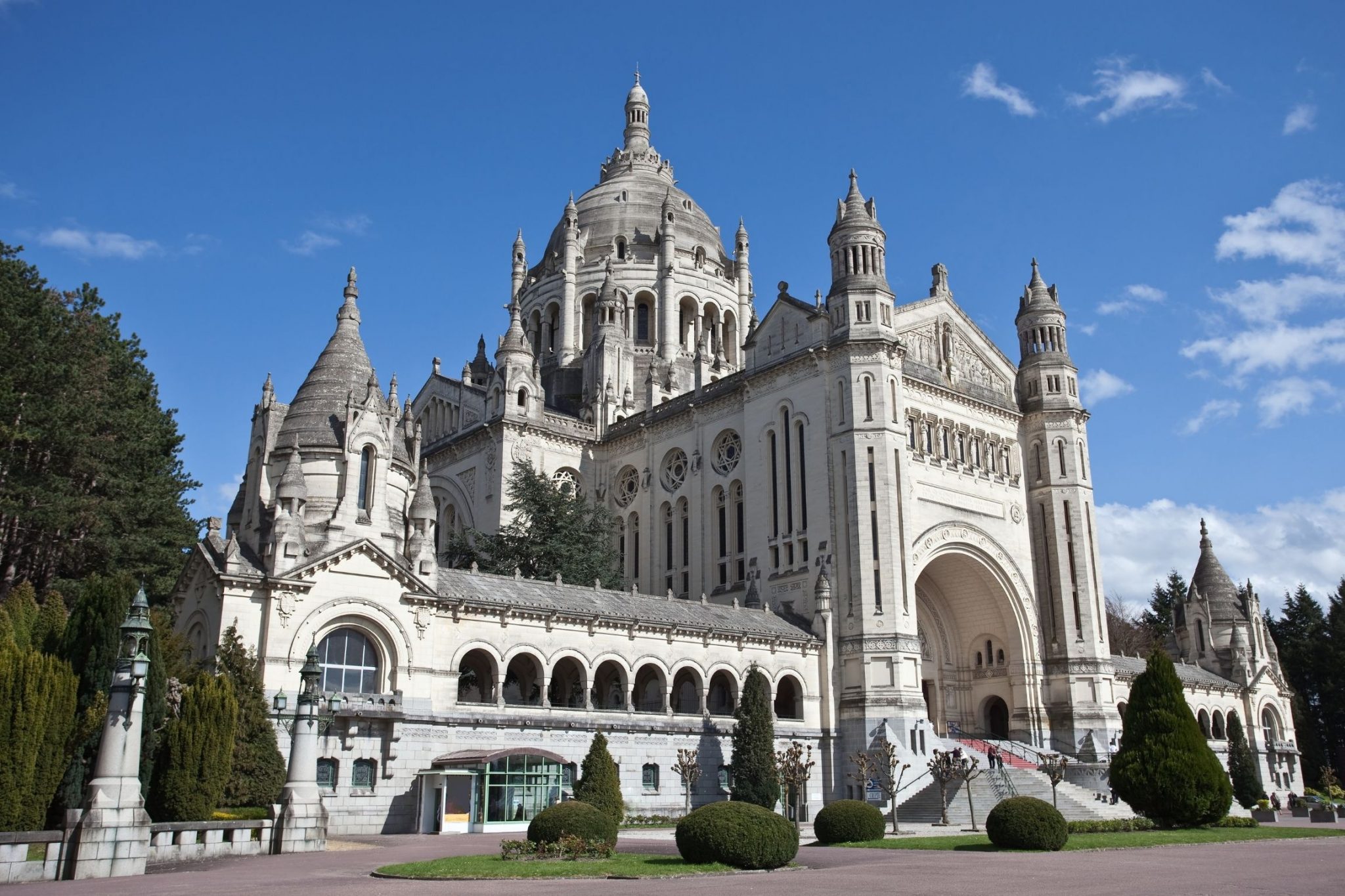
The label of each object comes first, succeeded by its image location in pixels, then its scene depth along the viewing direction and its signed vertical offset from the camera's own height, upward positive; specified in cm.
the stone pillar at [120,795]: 2170 -62
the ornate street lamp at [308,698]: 2786 +152
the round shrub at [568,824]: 2372 -126
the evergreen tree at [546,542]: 5184 +984
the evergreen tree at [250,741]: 3100 +56
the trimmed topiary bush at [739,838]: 2206 -144
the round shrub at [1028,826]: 2689 -150
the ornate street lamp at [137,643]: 2269 +233
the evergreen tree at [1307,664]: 7944 +663
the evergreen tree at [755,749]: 3966 +40
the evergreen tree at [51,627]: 2858 +334
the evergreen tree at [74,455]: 4216 +1155
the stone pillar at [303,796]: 2705 -79
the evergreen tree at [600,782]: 3375 -63
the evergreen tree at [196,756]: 2761 +13
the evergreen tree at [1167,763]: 3572 -11
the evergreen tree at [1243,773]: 5250 -58
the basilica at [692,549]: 3619 +863
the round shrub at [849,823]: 2955 -156
